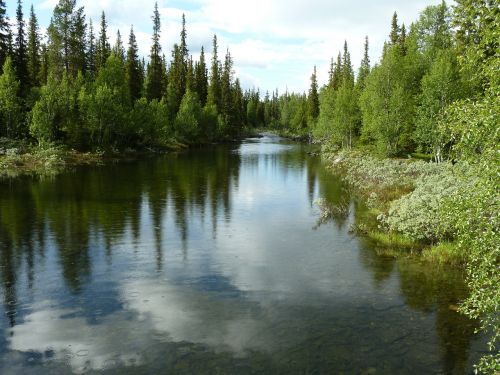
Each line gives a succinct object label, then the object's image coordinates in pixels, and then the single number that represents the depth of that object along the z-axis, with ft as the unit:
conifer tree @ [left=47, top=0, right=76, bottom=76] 254.68
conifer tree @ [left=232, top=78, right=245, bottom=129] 417.69
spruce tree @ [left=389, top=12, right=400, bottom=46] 281.13
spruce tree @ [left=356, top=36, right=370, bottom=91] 287.89
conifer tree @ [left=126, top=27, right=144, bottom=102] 273.99
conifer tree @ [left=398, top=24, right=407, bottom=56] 280.51
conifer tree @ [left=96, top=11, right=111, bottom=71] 271.69
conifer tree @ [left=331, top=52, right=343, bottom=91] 366.63
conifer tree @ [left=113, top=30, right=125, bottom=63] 333.01
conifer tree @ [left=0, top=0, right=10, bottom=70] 216.74
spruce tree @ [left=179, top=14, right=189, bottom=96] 354.74
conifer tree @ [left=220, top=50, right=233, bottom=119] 384.19
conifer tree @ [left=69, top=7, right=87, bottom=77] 258.16
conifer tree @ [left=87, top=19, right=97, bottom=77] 293.64
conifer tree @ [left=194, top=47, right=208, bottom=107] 367.95
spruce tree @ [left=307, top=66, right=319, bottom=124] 389.95
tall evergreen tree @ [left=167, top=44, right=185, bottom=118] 300.98
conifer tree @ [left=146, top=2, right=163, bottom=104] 296.79
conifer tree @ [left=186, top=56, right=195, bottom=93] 345.23
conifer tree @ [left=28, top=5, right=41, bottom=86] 258.26
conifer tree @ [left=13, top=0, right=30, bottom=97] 219.61
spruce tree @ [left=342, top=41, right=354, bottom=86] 368.07
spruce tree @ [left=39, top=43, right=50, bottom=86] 269.03
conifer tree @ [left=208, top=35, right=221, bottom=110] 366.22
